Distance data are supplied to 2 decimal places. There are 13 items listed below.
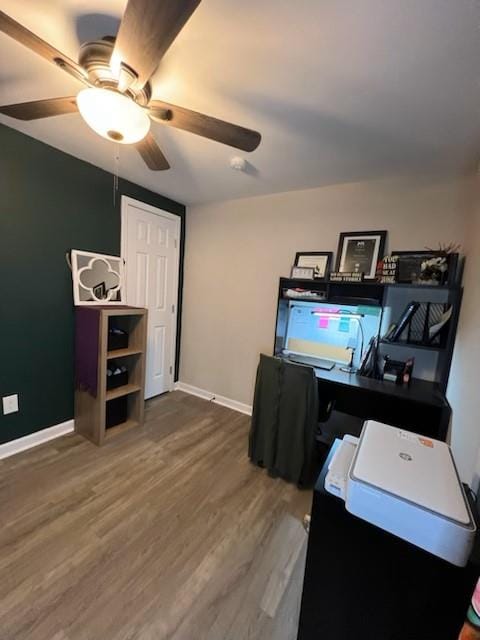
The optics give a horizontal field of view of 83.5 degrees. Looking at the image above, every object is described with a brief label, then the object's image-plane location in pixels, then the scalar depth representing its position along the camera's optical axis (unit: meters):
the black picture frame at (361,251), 2.19
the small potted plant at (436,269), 1.85
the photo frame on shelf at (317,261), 2.40
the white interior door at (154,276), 2.72
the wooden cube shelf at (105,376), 2.14
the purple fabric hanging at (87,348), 2.16
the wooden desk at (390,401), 1.72
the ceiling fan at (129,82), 0.77
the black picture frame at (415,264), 1.86
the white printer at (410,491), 0.64
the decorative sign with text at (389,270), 2.02
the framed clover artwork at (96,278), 2.29
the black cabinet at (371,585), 0.68
